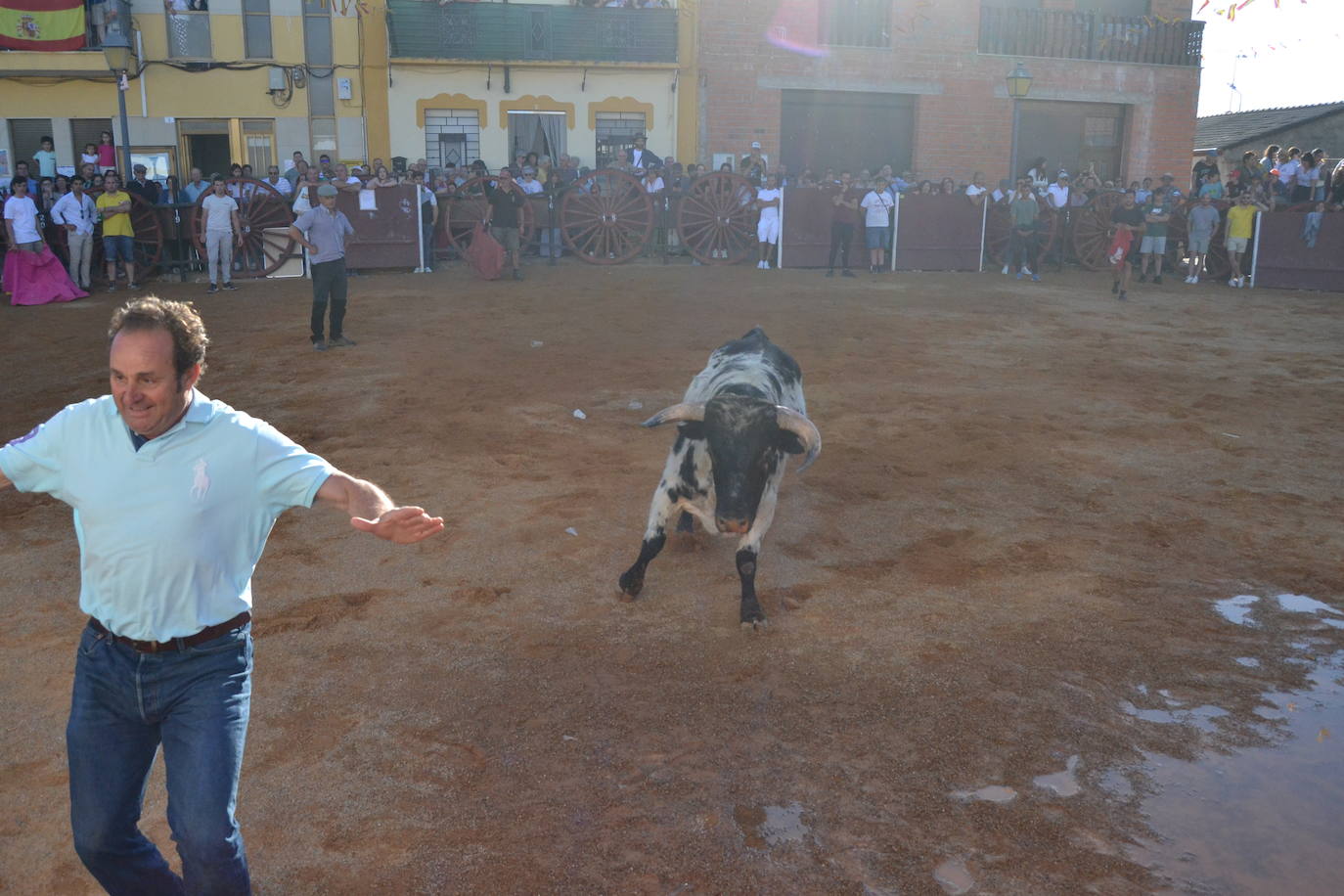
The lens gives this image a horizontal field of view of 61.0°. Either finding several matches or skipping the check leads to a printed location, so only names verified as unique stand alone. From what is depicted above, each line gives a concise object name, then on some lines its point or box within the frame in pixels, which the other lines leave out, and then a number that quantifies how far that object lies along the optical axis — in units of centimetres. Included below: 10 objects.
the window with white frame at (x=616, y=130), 2323
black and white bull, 516
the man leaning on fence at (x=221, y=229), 1559
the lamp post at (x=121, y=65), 1745
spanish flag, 2120
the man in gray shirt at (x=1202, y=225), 1920
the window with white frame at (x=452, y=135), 2278
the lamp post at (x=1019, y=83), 1986
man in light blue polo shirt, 252
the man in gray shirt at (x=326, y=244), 1064
